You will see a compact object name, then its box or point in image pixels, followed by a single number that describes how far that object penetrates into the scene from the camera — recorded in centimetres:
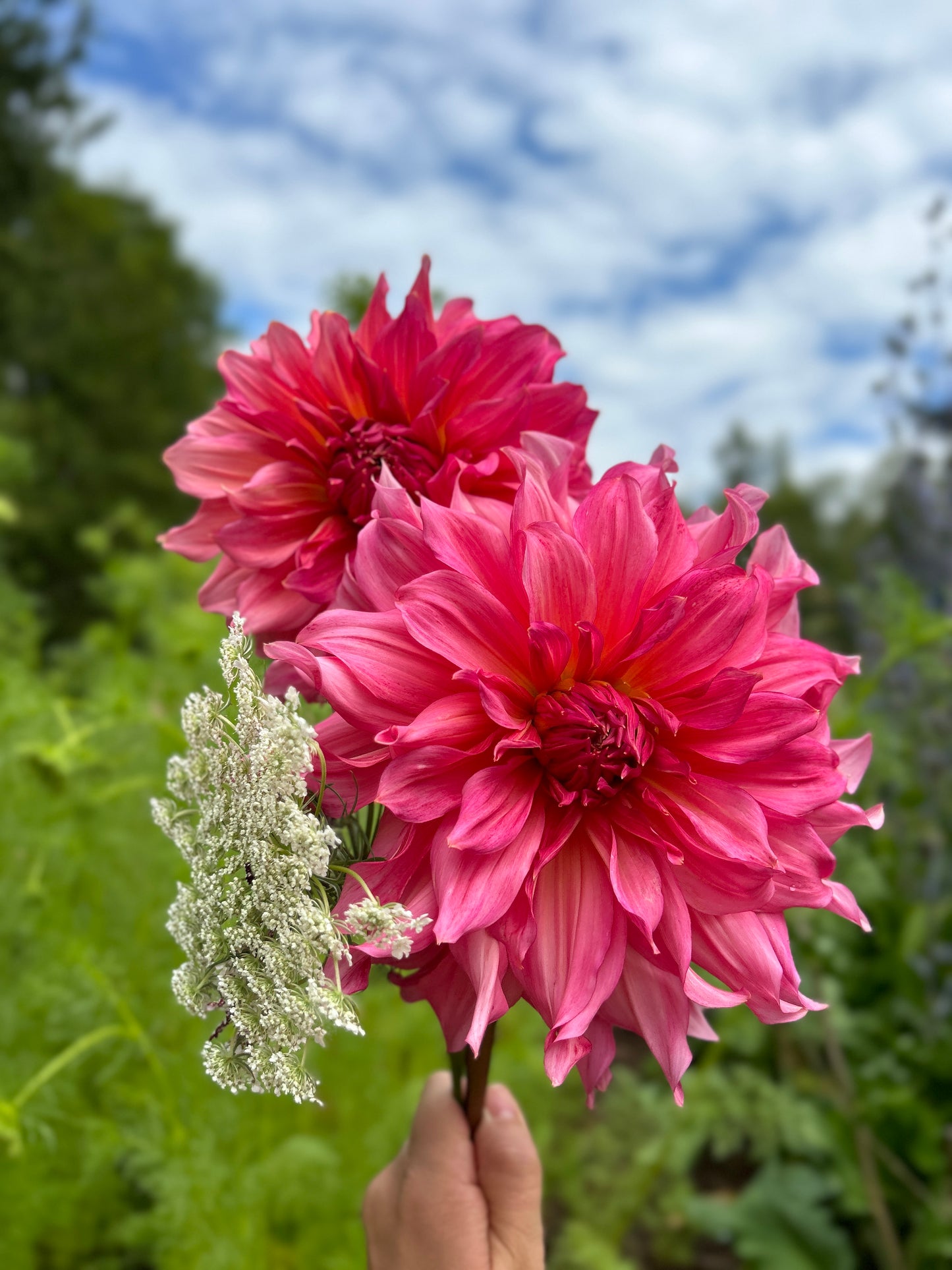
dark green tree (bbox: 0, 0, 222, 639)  1180
